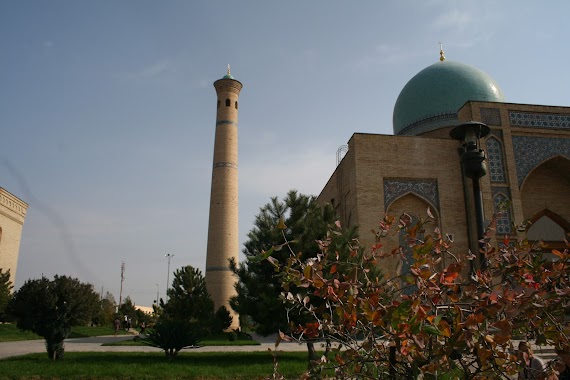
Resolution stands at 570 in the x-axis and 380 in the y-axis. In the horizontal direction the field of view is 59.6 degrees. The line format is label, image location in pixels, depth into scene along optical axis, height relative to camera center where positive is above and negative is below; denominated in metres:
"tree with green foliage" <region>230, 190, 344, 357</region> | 8.76 +1.36
